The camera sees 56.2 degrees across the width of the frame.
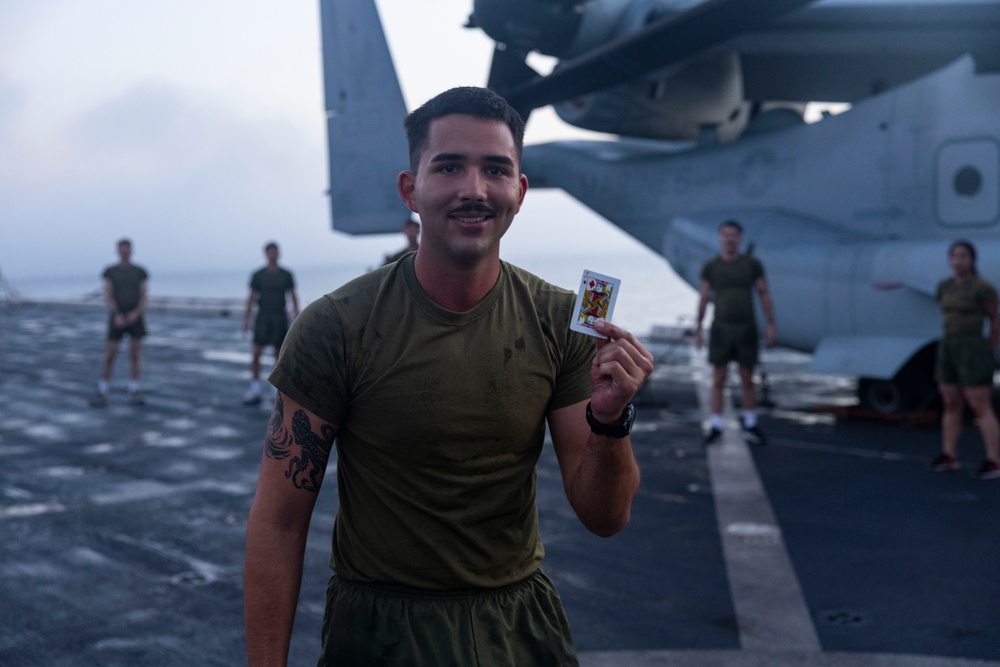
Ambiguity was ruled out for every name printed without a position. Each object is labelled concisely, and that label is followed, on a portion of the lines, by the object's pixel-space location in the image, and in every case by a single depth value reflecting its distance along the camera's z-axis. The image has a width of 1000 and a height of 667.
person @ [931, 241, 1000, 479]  7.23
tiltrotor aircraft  9.38
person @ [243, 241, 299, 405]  10.74
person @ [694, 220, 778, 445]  8.88
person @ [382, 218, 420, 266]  9.89
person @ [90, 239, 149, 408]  11.19
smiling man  1.92
